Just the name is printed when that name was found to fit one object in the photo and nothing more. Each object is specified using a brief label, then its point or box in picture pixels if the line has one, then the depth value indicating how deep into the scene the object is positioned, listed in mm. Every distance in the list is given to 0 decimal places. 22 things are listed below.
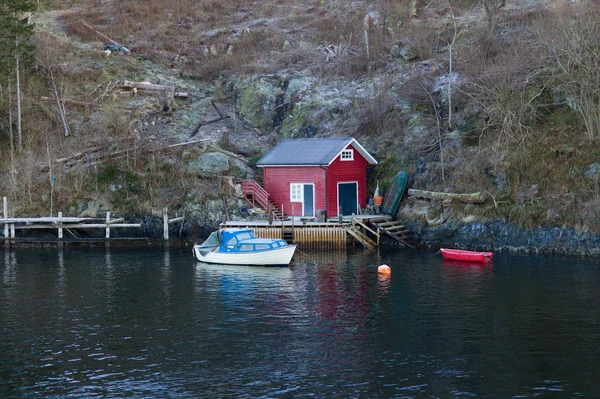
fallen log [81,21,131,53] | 78812
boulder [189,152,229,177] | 59259
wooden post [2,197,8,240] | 56841
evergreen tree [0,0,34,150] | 64438
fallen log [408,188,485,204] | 51716
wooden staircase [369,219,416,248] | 53053
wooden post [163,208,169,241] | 55812
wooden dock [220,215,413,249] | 53500
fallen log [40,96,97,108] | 69188
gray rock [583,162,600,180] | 49094
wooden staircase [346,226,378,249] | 53156
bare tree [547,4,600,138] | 51500
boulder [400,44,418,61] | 69875
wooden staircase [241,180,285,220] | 57312
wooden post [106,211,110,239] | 56344
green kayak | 56406
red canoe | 45406
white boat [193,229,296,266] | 46281
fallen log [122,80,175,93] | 72125
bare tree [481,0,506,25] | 68312
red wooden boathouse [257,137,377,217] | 56250
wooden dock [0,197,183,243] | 56156
